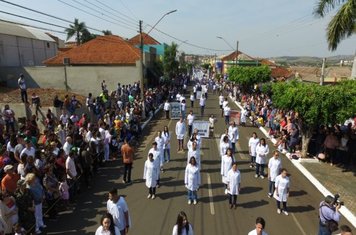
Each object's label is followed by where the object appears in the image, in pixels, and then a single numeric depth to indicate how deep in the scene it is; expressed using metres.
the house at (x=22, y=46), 35.47
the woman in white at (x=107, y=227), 6.17
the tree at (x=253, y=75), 38.31
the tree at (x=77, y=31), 71.88
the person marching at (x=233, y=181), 10.25
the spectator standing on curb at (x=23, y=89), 20.23
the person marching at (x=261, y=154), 12.71
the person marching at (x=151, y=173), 10.98
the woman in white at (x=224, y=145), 13.24
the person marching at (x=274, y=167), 11.09
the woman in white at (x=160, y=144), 13.51
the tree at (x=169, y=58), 52.88
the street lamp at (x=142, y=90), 24.61
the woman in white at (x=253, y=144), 13.68
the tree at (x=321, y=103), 13.74
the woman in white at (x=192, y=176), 10.53
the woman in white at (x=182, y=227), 6.79
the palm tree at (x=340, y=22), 16.11
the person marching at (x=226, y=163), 11.41
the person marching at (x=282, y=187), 9.98
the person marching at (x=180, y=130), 16.25
